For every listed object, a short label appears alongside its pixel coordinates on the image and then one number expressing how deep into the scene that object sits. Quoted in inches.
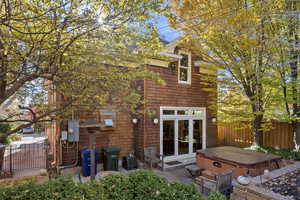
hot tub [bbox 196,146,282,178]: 221.3
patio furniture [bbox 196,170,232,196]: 186.5
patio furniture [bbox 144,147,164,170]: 291.6
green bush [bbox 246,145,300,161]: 274.5
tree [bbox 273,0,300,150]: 261.4
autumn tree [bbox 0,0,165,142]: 113.3
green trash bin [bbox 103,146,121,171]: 265.4
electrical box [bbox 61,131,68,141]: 259.0
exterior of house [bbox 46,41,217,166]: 282.7
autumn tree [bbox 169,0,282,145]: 265.7
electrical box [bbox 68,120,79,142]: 258.2
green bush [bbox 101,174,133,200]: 130.1
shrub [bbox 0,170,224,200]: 120.1
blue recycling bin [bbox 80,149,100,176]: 249.1
